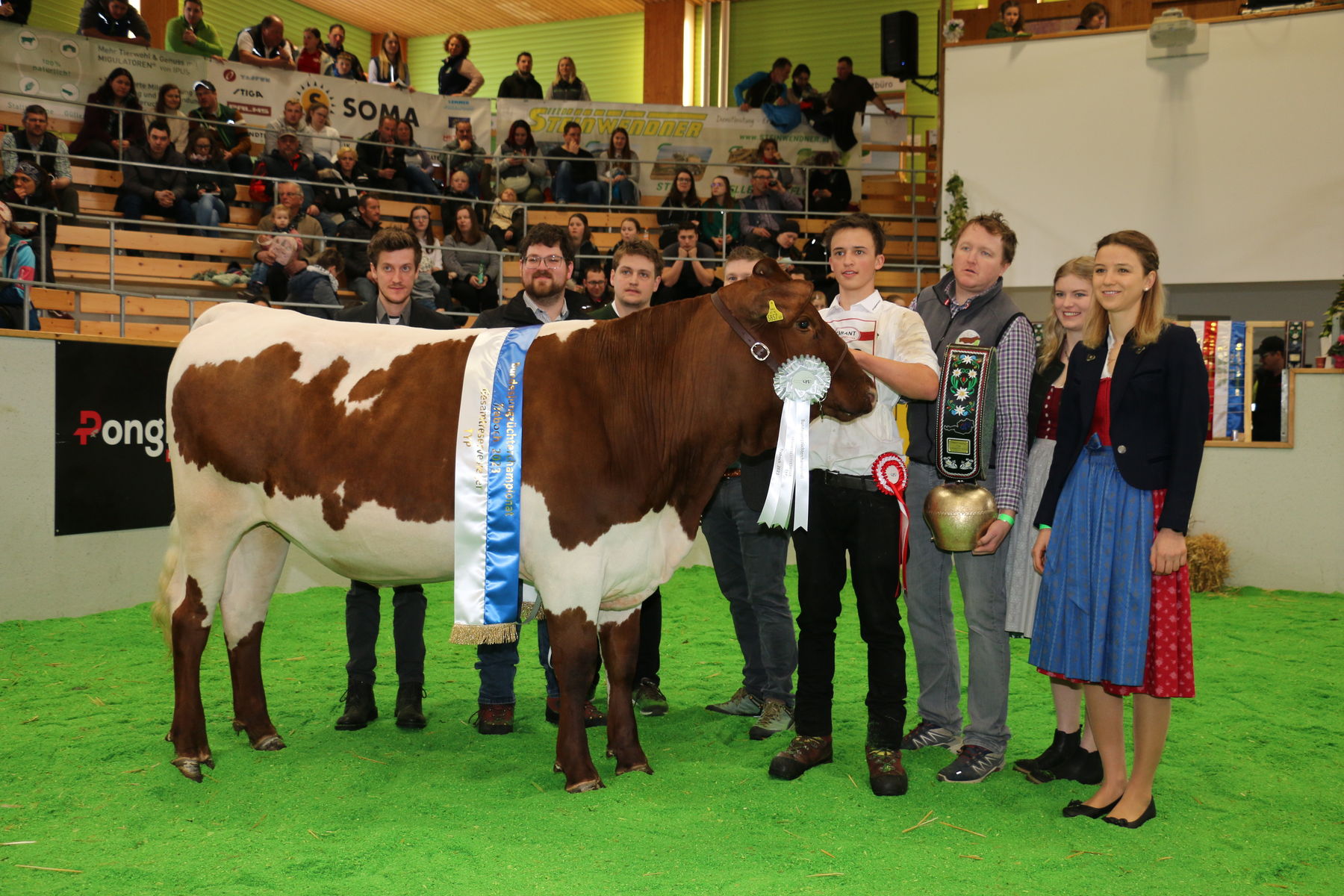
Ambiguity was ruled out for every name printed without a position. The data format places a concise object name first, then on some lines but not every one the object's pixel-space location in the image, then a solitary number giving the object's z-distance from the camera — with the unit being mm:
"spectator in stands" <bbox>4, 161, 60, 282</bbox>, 9062
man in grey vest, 3842
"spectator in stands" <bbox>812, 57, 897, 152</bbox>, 15156
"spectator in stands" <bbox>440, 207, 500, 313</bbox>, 11047
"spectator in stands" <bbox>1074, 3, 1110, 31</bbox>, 11719
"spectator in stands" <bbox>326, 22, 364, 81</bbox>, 14531
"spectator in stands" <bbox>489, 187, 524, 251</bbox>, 12320
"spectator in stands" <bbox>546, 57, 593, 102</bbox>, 16047
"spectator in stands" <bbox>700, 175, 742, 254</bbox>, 12883
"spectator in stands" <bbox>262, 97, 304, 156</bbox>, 12492
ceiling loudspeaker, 14312
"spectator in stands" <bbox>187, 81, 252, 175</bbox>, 11734
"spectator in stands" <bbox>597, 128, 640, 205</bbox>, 13875
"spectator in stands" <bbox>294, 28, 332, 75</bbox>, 13930
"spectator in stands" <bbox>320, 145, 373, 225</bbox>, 11656
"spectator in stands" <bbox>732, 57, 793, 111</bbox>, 15656
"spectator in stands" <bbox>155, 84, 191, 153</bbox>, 11703
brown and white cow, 3645
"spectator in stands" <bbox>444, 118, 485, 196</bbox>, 13539
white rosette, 3486
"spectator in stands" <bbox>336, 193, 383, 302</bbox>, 10477
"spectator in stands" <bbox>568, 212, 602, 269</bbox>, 11477
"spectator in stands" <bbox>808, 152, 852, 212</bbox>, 13766
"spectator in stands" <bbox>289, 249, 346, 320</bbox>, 9164
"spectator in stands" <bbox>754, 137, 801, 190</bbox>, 14484
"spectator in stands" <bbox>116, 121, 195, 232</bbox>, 10703
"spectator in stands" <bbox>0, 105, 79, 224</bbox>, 9648
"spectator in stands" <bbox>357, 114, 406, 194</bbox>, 12570
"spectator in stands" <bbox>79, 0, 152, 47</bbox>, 12414
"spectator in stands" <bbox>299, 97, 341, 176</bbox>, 12695
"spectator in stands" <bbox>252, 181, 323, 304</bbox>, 9523
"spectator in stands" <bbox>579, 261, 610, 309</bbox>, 6398
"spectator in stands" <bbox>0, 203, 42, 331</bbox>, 7188
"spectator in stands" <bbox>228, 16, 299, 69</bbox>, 13250
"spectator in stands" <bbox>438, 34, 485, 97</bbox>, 15609
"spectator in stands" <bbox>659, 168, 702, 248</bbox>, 12805
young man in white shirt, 3725
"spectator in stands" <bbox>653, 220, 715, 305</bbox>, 10359
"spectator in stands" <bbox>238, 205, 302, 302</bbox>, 9289
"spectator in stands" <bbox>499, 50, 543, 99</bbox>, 15766
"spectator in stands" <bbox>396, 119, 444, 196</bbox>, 12906
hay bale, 8180
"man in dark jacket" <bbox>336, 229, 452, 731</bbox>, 4523
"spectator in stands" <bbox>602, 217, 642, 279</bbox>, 11430
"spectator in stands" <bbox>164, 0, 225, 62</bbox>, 12820
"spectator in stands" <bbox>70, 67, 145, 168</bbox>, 11031
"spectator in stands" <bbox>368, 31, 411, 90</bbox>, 15328
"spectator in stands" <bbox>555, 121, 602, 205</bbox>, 13727
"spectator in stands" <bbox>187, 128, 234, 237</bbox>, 10875
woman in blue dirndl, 3309
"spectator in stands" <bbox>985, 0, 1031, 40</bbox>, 11953
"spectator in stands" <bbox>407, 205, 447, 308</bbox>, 10289
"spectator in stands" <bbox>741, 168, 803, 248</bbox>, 12555
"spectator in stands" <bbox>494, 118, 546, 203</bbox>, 13562
